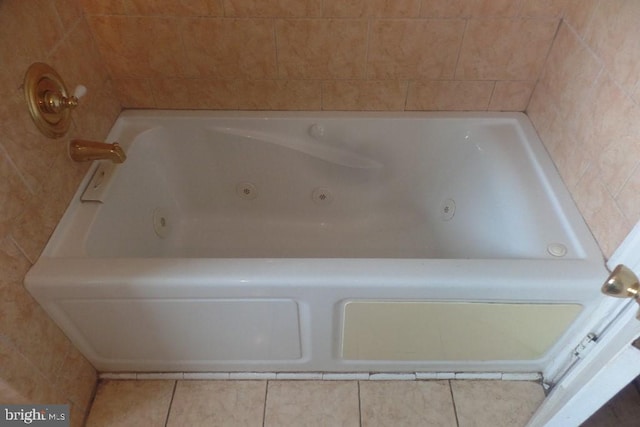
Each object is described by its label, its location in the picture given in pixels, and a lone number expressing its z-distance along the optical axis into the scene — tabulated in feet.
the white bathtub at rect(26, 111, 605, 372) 3.46
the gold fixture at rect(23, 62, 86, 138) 3.47
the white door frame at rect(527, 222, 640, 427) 2.50
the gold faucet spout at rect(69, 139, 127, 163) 3.96
